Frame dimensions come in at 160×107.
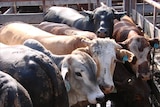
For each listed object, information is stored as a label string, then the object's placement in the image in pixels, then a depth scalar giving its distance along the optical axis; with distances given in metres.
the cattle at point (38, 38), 4.37
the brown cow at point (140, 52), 4.68
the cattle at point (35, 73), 2.28
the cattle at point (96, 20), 5.64
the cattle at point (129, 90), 4.58
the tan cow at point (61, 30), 4.82
